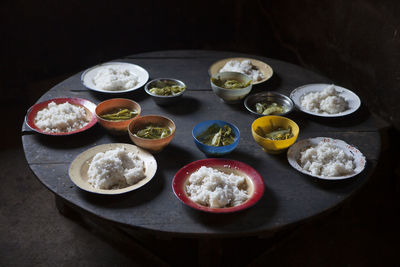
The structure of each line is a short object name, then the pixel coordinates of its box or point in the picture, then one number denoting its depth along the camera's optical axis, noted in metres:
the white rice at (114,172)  1.92
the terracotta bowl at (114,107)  2.29
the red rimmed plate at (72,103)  2.34
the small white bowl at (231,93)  2.63
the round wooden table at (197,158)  1.78
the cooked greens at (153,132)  2.24
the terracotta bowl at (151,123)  2.13
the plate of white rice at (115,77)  2.76
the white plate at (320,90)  2.57
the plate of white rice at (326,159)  2.01
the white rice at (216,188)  1.82
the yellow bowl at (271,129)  2.16
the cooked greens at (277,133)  2.27
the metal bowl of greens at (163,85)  2.63
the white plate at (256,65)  3.05
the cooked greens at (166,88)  2.69
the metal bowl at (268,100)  2.64
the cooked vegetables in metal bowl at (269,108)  2.56
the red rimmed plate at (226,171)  1.79
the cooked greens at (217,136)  2.23
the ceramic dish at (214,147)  2.14
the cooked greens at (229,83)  2.75
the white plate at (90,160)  1.88
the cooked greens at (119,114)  2.40
